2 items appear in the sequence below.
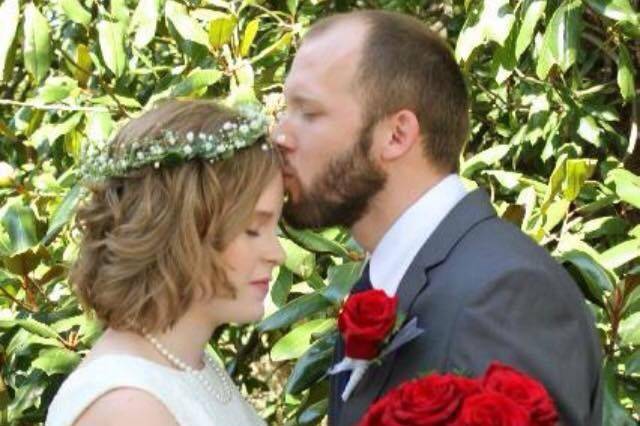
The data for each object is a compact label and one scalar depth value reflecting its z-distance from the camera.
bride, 3.07
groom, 3.04
